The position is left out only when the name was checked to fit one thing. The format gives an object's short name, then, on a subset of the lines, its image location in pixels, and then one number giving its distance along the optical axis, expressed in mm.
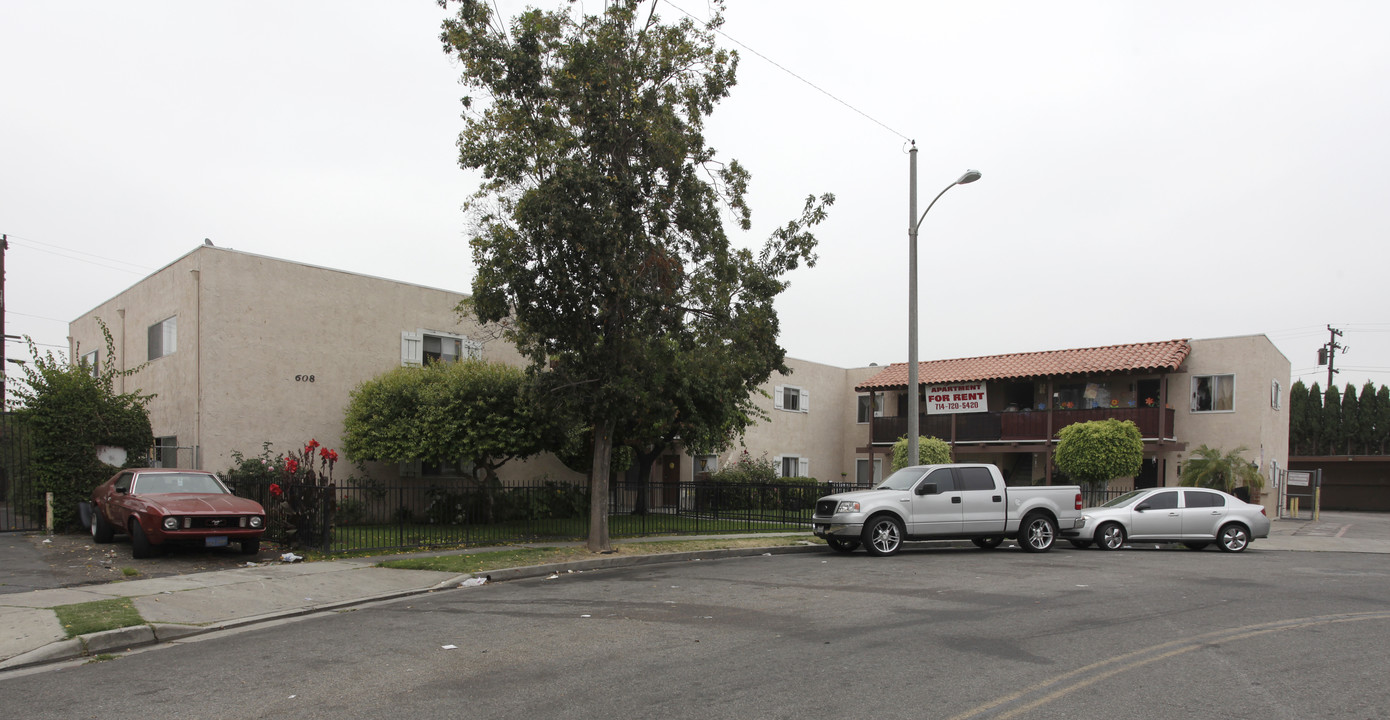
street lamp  18500
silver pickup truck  15859
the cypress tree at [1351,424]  47219
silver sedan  18000
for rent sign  33594
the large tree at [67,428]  17156
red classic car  13125
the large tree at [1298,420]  48938
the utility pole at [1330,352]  52781
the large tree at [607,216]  14672
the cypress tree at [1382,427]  46406
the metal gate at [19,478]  18000
